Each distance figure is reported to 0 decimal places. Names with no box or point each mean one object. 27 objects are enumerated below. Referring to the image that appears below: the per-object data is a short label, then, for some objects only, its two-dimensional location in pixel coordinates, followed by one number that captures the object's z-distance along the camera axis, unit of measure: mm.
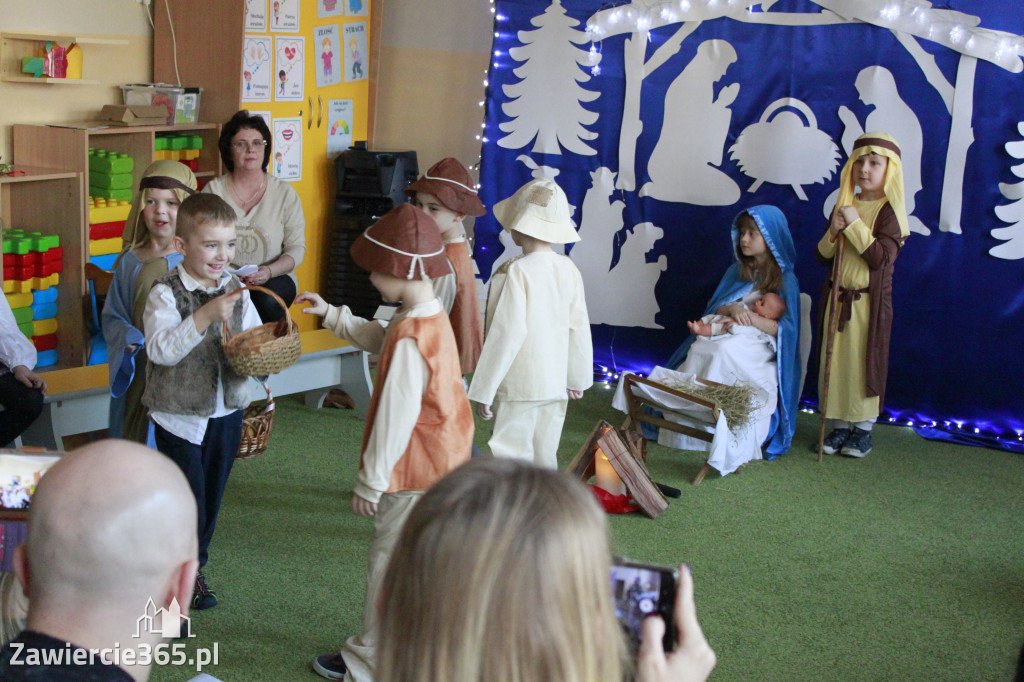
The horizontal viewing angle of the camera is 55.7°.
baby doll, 5070
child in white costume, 3418
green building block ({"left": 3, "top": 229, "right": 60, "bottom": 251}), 4918
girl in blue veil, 5035
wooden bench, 3799
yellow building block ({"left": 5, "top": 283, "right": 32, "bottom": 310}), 4965
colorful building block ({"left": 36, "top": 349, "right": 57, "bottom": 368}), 5234
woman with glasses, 4742
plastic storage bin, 5586
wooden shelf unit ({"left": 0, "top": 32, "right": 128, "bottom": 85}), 5090
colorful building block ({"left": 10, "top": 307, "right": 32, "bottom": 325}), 5039
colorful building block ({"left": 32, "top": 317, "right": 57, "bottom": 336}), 5168
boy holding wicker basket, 2736
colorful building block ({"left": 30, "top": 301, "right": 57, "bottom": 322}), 5168
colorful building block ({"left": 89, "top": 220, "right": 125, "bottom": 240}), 5352
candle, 4176
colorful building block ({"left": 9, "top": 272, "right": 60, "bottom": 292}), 4977
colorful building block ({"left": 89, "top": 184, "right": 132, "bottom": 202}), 5445
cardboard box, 5379
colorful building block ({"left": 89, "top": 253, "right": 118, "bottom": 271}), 5430
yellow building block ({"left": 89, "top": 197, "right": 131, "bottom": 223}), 5320
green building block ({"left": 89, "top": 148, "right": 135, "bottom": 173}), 5359
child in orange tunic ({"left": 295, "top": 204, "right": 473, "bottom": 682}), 2539
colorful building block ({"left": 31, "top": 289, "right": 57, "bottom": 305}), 5156
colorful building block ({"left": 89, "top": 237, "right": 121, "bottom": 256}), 5363
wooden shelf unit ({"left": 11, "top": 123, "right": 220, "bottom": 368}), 5150
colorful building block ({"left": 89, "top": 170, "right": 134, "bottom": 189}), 5410
